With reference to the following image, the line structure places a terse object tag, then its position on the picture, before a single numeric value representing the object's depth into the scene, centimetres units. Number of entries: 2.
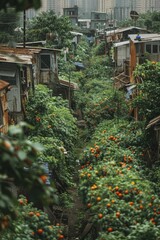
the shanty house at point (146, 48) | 3003
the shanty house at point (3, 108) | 1844
